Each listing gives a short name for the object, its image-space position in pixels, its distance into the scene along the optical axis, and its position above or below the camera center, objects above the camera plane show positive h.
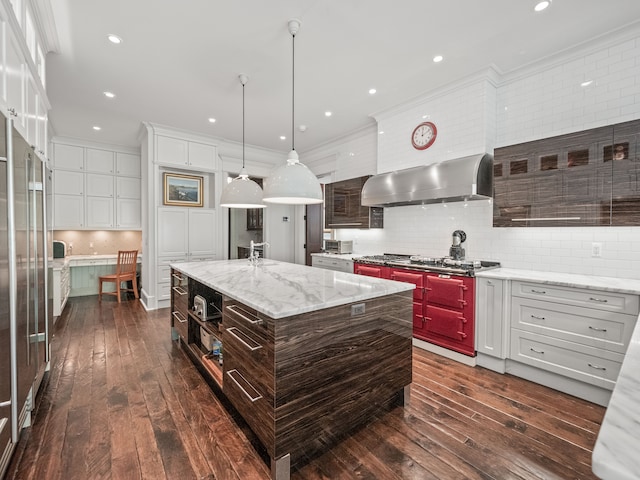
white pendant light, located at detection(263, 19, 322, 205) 2.29 +0.39
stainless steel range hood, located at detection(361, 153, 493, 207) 3.12 +0.59
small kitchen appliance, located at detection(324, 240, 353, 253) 5.02 -0.18
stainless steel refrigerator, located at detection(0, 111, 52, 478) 1.40 -0.26
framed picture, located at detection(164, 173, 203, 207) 5.18 +0.78
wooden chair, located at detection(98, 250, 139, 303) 5.48 -0.69
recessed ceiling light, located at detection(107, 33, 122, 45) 2.68 +1.74
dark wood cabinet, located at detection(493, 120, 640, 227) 2.40 +0.49
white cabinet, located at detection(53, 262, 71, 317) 4.21 -0.80
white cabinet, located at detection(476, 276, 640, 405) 2.24 -0.79
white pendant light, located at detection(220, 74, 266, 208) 3.07 +0.42
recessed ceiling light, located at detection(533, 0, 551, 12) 2.28 +1.74
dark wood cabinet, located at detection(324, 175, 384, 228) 4.55 +0.42
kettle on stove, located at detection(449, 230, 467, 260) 3.55 -0.11
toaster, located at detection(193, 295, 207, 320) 2.61 -0.63
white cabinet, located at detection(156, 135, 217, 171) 5.02 +1.39
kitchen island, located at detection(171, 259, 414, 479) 1.56 -0.71
